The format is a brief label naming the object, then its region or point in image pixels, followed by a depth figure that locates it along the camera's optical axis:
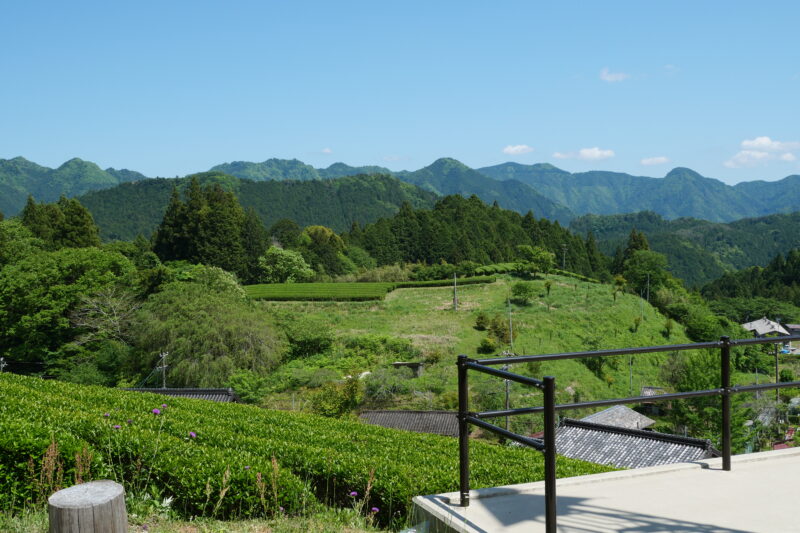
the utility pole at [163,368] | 28.80
